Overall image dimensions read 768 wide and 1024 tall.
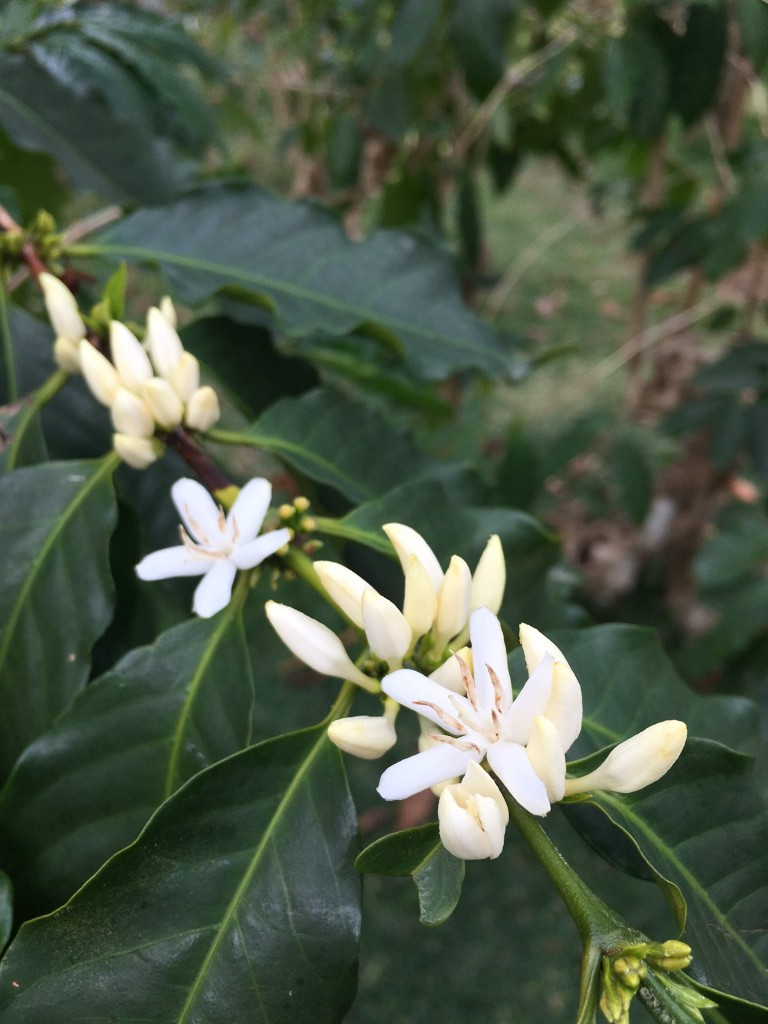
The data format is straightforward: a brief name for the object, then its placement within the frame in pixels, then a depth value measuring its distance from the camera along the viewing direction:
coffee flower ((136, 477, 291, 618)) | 0.16
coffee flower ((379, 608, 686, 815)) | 0.12
